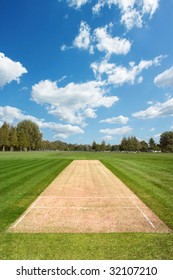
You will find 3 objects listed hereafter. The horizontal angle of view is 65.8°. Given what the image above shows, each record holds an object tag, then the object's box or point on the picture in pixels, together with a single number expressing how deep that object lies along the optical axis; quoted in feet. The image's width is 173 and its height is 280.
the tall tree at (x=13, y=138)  239.47
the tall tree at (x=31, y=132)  270.08
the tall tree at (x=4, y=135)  231.20
